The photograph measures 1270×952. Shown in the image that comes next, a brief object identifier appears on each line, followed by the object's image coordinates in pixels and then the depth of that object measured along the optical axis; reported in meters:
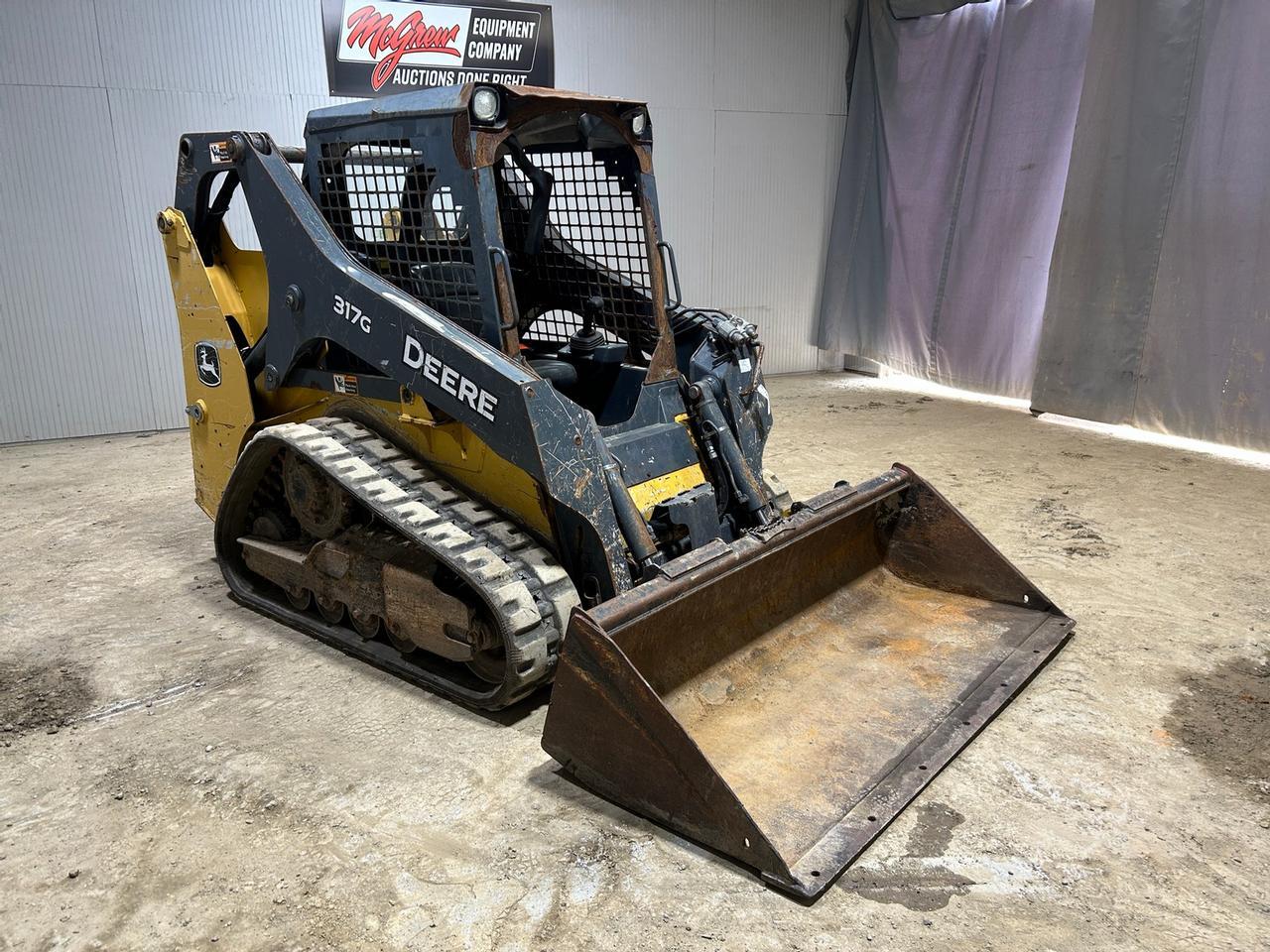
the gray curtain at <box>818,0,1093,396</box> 7.88
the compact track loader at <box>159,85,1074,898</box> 2.74
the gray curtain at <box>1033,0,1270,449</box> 6.47
